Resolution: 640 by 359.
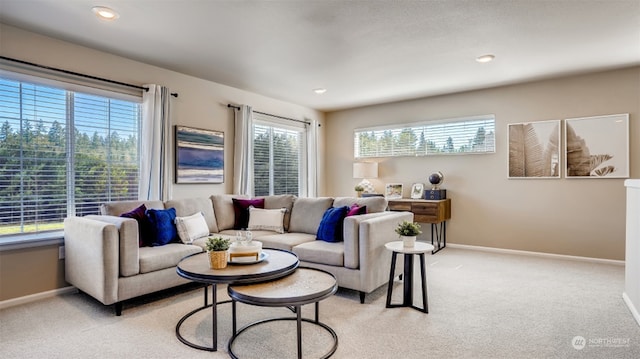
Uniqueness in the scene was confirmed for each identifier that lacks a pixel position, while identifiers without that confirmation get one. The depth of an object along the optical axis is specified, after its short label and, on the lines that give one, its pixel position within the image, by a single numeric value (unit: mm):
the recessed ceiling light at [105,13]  2703
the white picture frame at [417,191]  5625
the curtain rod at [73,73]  3072
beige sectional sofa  2752
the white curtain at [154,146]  3930
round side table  2840
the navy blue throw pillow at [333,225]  3518
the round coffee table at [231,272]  2191
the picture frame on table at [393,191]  5902
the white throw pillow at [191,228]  3518
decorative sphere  5402
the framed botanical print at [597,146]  4285
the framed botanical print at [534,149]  4695
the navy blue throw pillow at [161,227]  3316
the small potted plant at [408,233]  2928
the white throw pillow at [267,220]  4172
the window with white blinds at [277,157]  5547
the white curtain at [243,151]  4984
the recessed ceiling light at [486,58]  3787
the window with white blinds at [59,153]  3080
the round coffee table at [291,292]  1947
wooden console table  5066
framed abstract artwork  4367
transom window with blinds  5266
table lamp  6102
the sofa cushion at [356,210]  3564
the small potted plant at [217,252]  2371
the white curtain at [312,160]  6352
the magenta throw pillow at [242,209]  4371
